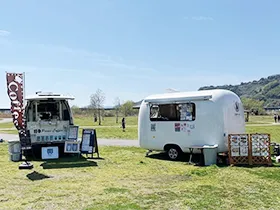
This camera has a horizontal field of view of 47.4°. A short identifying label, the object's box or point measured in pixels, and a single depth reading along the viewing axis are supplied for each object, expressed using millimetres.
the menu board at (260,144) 10312
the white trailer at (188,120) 10734
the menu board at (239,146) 10367
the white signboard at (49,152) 12164
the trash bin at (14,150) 11969
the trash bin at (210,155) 10461
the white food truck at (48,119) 12539
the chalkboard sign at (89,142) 12375
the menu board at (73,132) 12800
